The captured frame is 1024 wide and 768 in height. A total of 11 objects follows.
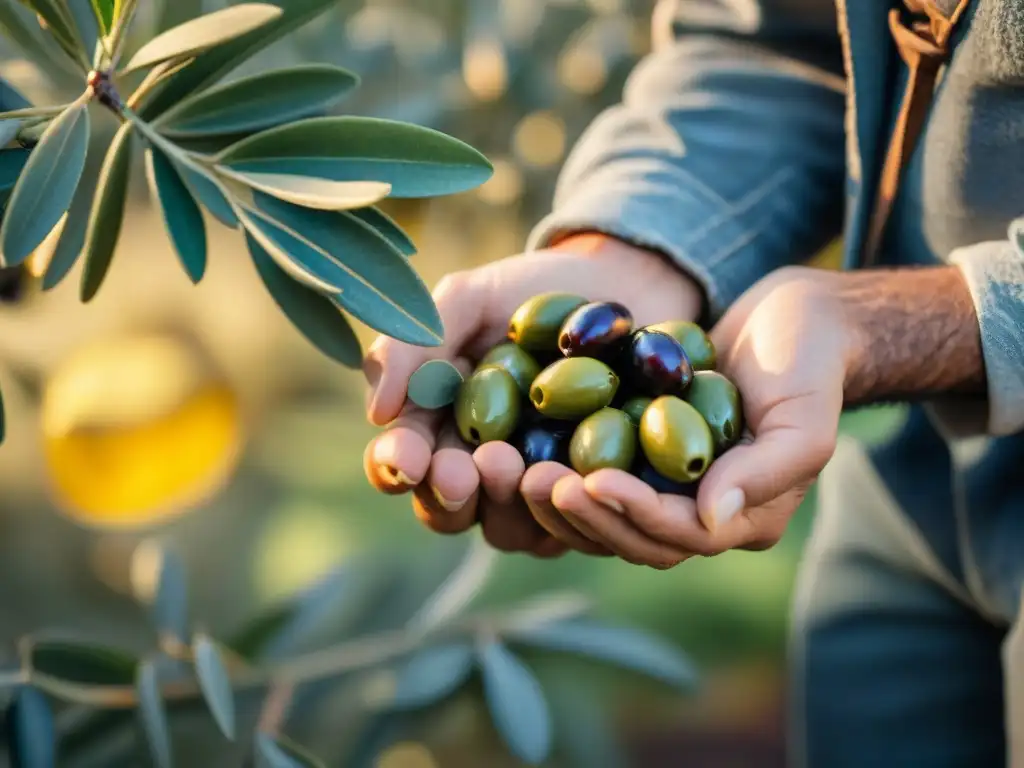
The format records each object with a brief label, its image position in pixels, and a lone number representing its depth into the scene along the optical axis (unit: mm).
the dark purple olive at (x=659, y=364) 499
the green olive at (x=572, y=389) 503
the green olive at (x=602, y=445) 491
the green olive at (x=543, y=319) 520
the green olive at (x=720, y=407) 497
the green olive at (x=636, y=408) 508
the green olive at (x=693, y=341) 515
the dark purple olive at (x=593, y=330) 510
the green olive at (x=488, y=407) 500
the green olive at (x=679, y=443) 482
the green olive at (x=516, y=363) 517
